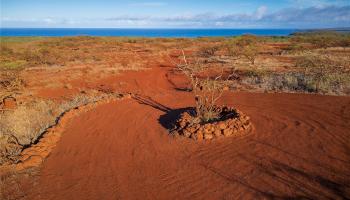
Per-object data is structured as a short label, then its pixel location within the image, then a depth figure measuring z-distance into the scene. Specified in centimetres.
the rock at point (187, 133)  746
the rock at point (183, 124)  785
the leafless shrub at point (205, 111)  838
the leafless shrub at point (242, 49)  2358
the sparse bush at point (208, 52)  2807
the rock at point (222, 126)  747
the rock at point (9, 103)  1091
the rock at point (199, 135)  729
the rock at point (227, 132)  736
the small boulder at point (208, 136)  728
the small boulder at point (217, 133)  734
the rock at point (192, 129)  748
